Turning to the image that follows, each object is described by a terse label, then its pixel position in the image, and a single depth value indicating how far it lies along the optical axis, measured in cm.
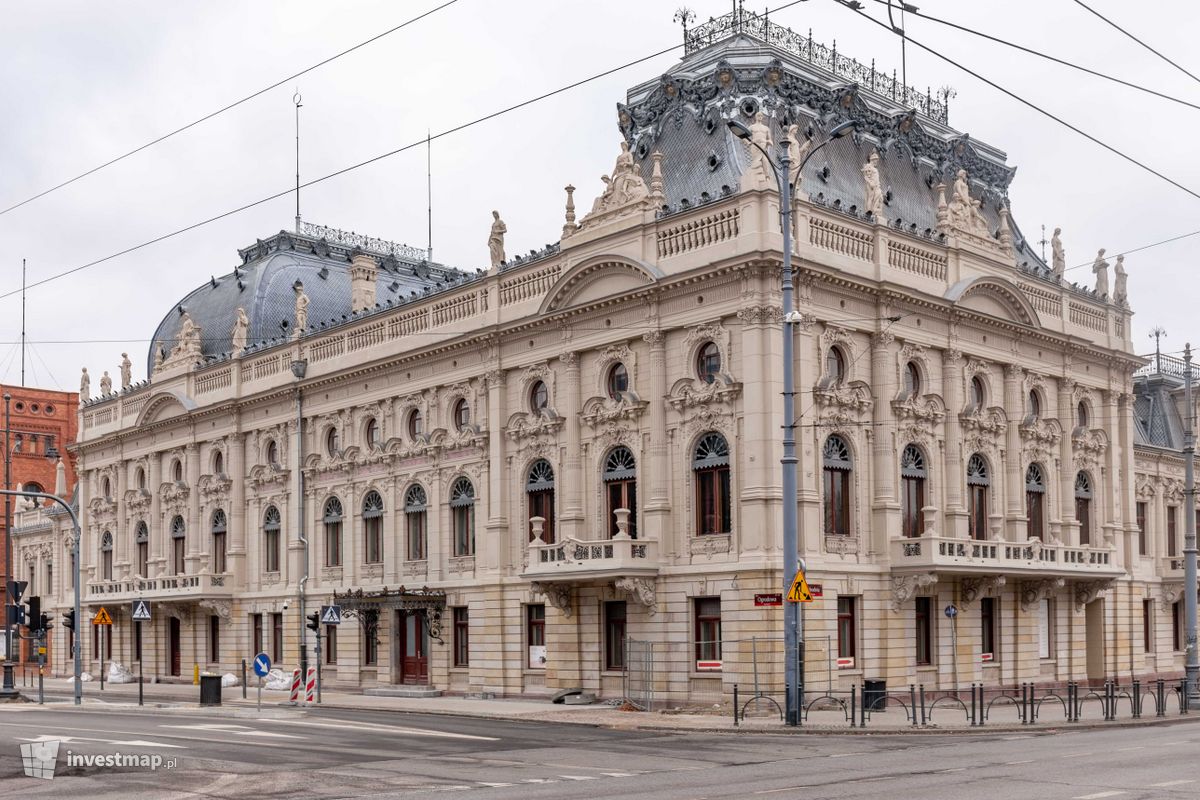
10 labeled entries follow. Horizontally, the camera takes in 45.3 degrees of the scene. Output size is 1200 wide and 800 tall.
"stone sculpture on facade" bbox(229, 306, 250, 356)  5916
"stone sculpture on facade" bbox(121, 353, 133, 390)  6856
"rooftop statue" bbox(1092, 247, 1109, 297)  5122
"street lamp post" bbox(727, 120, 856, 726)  3103
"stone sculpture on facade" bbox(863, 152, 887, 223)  4112
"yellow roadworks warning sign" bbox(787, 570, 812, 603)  3091
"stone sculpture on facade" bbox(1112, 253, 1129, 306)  5197
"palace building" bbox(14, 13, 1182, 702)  3884
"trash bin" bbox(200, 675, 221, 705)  4453
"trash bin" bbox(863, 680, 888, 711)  3460
